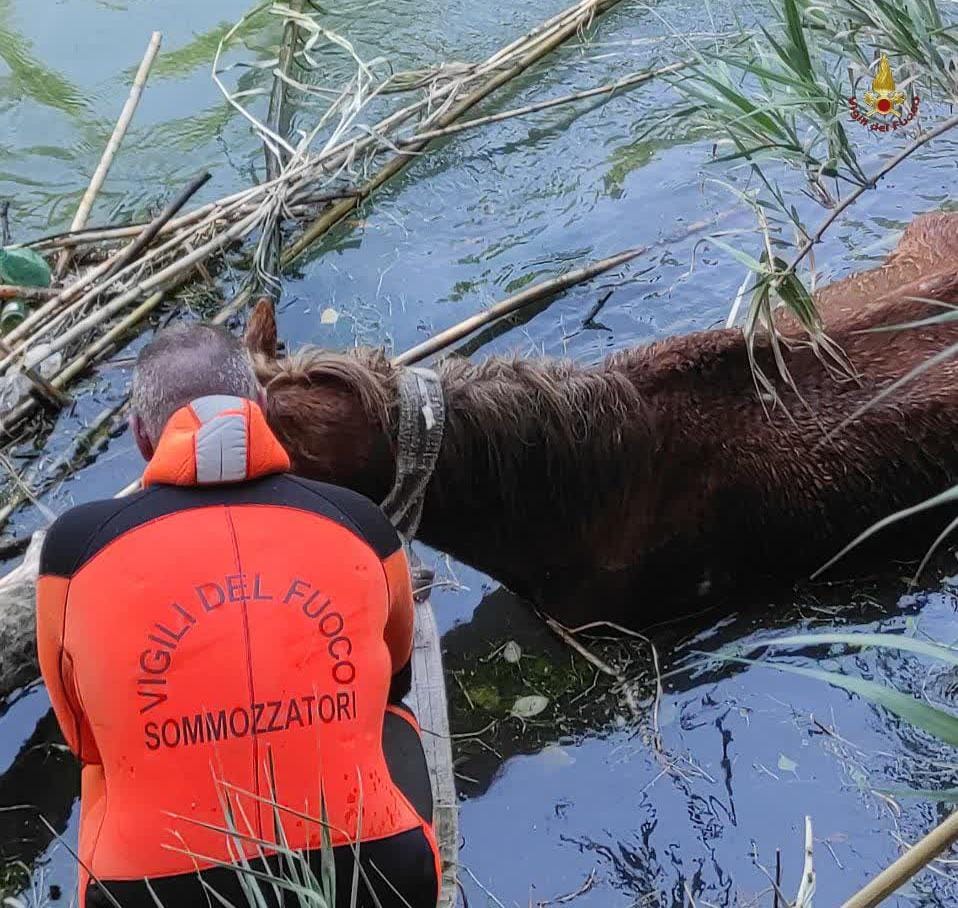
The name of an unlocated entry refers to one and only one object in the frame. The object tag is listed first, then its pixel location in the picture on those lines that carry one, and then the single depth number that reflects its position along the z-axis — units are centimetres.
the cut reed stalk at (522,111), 610
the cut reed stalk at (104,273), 491
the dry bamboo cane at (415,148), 600
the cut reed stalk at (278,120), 567
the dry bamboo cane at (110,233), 556
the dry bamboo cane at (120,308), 498
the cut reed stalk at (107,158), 584
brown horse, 360
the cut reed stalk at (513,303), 488
